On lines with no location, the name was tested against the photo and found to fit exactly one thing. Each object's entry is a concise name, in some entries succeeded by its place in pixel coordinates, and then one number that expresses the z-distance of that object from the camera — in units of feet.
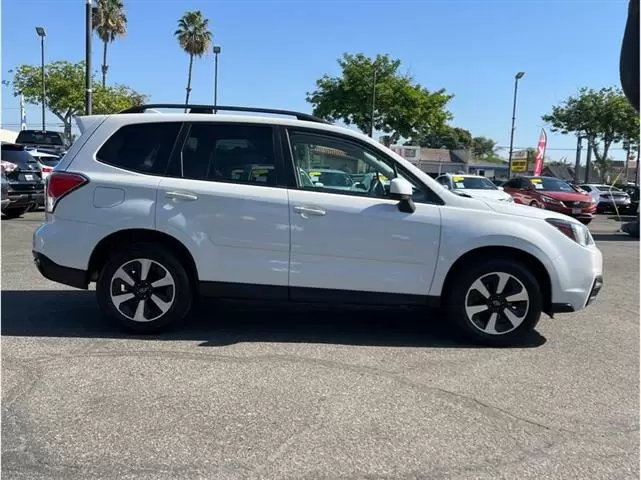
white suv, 17.19
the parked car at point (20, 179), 43.83
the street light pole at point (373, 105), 129.88
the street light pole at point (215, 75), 144.46
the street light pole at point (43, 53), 108.47
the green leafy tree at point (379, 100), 140.77
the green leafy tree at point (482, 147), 417.98
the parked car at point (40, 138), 94.02
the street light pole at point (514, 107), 129.59
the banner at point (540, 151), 110.28
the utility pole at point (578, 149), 162.50
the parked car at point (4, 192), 40.70
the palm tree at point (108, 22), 151.64
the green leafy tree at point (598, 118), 151.64
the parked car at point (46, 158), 59.72
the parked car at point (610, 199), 91.35
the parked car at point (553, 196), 62.03
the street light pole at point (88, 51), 51.65
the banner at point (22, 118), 164.62
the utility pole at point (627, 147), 163.13
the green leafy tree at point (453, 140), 365.81
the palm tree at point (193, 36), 165.17
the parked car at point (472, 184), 64.19
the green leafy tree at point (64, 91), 144.15
